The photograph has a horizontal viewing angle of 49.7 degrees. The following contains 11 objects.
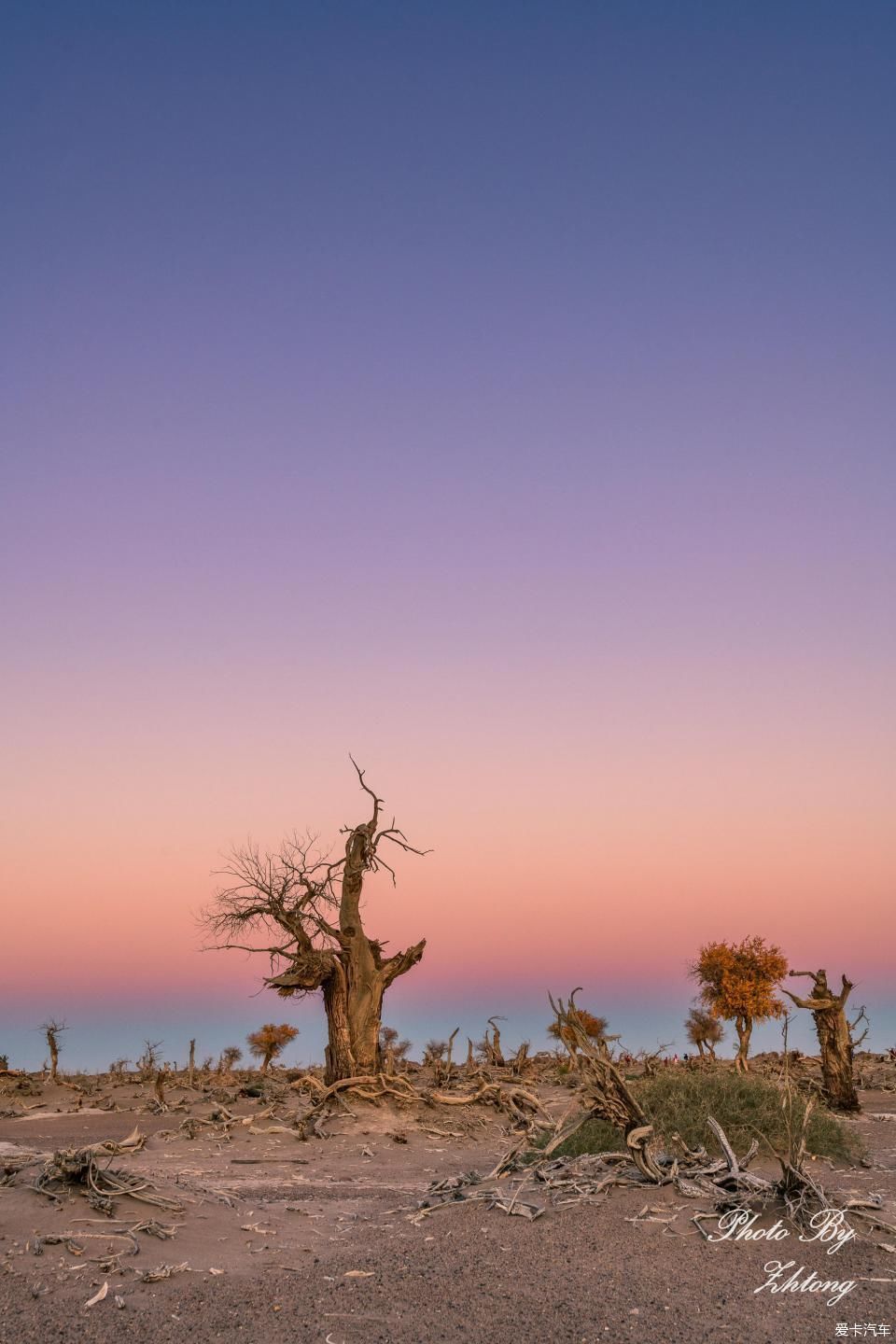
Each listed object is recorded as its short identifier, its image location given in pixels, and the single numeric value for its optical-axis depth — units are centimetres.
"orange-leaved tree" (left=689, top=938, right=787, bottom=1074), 3925
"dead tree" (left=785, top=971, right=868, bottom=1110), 2436
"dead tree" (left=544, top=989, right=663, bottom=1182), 1148
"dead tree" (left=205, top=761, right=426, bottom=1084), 2483
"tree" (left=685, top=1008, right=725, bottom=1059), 4156
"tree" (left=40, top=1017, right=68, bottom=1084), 3691
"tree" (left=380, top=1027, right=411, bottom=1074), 4106
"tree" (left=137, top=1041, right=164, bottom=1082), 3750
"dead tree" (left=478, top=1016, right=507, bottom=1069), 3485
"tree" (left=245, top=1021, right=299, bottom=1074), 4250
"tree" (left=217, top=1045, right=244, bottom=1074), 3996
